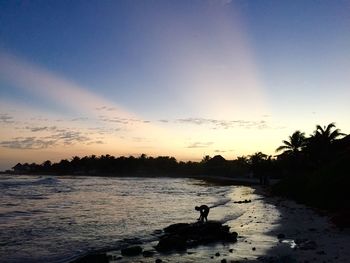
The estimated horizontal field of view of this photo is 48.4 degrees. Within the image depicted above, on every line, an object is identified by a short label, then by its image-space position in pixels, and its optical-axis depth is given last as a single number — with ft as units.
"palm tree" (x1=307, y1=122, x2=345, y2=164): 175.01
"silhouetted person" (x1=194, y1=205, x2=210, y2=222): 79.82
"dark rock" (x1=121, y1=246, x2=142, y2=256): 56.24
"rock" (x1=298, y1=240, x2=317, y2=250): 53.93
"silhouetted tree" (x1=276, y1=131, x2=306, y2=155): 229.45
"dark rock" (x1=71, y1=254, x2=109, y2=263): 49.51
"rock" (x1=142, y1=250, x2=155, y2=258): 55.31
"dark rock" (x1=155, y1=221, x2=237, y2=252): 60.44
